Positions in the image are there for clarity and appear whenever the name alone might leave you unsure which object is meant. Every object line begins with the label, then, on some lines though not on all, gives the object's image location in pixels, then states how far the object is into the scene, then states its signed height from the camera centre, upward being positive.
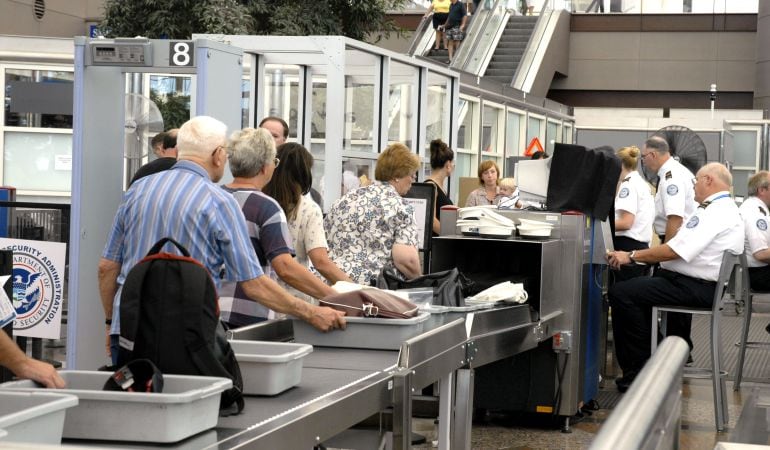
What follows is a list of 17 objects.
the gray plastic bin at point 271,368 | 3.17 -0.51
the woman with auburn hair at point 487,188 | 11.21 -0.05
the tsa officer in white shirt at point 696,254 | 7.23 -0.40
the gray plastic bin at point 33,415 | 2.28 -0.48
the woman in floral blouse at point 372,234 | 5.86 -0.27
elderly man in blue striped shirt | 3.76 -0.14
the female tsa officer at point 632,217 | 8.77 -0.23
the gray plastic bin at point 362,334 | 4.19 -0.54
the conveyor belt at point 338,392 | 2.79 -0.59
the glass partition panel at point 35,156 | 14.48 +0.15
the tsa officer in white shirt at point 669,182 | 9.16 +0.04
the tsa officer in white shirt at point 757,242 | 8.52 -0.37
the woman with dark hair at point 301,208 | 5.14 -0.13
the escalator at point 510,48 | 25.58 +2.95
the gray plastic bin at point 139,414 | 2.54 -0.51
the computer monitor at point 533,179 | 7.66 +0.03
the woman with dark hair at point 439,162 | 8.52 +0.13
